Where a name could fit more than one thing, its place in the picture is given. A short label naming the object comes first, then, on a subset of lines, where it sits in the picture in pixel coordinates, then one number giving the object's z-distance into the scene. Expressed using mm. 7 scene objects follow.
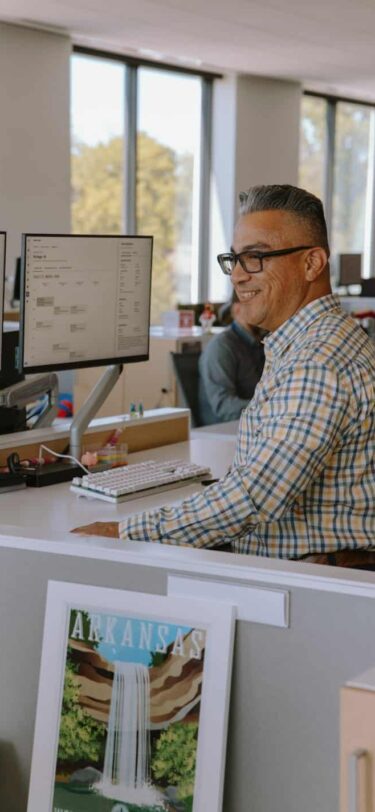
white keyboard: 2824
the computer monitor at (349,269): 10781
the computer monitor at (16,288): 7109
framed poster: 1953
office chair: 5125
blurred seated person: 5046
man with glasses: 2074
